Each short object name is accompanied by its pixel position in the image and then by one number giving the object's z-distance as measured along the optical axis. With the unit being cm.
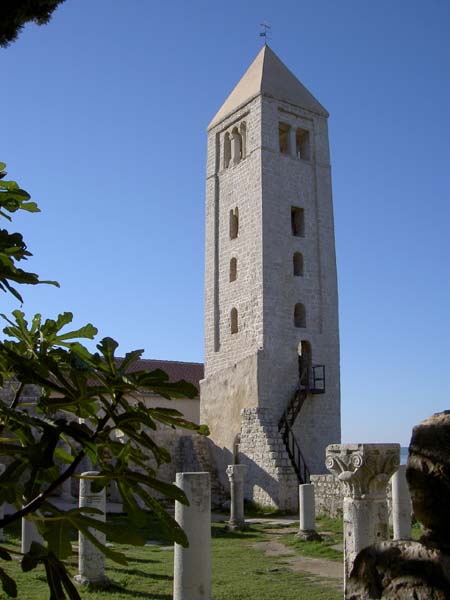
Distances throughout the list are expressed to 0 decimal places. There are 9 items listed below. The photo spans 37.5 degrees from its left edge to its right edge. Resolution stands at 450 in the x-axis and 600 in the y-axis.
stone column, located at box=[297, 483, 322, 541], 1409
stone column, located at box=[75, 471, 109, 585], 869
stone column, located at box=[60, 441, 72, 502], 2093
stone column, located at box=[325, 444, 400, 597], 748
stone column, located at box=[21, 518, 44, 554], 1019
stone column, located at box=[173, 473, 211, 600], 648
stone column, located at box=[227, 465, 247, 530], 1655
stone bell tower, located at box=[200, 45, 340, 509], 2303
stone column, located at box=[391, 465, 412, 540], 1196
